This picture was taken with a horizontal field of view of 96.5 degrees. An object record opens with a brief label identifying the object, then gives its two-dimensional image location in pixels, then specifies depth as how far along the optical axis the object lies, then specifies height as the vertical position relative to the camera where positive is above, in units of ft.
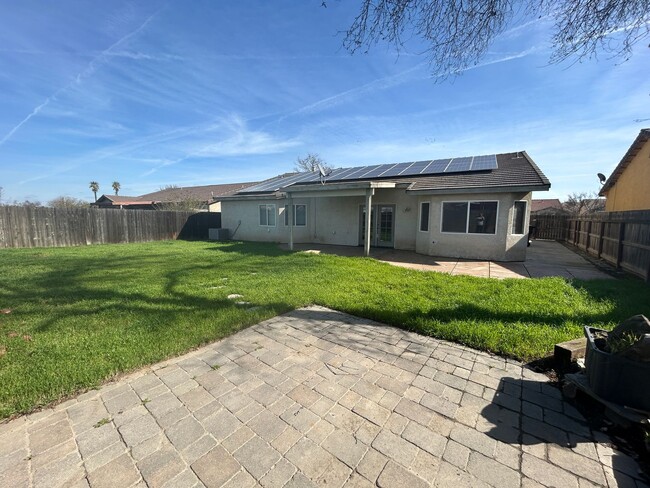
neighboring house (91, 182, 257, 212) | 91.79 +5.50
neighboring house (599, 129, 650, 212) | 36.37 +5.49
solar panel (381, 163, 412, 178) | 43.27 +7.08
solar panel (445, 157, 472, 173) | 38.23 +7.08
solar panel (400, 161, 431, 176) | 41.44 +6.98
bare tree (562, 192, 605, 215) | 90.62 +4.48
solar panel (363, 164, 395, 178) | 44.74 +7.25
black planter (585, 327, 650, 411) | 6.81 -3.96
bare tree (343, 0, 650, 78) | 12.14 +8.46
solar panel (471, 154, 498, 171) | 36.70 +7.21
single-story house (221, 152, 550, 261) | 30.91 +0.95
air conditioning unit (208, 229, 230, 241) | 56.39 -3.97
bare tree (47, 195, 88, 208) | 117.39 +4.27
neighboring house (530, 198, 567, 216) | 144.56 +6.93
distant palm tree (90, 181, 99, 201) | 183.73 +16.21
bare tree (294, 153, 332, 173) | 118.11 +21.07
